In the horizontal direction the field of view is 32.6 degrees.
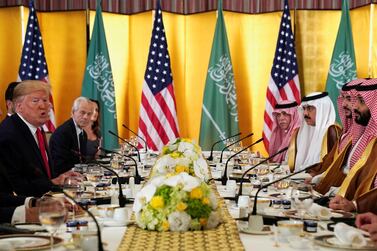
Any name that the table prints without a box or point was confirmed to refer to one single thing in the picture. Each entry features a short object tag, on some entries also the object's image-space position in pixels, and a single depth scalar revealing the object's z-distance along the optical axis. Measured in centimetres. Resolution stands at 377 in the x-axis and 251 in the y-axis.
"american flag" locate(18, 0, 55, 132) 912
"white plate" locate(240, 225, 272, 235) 265
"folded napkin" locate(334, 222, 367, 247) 238
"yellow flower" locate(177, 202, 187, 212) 251
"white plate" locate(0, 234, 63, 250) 235
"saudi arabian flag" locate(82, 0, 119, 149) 941
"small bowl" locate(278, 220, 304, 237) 245
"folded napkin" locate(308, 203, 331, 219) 304
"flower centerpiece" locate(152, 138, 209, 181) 371
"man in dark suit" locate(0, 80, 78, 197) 433
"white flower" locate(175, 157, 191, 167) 382
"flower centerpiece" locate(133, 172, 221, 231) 253
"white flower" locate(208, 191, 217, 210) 262
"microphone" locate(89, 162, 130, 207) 334
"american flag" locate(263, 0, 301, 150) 935
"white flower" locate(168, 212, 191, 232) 256
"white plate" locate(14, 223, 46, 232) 278
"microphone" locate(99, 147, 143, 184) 465
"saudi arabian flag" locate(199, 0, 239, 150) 956
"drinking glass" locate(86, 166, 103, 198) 452
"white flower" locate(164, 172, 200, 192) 255
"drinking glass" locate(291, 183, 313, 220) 294
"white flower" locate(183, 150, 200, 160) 414
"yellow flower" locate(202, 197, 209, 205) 256
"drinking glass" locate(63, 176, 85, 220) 324
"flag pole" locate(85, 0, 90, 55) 966
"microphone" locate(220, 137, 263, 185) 467
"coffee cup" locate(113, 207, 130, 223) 289
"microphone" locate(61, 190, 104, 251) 208
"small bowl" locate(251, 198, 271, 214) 315
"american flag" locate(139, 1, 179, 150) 947
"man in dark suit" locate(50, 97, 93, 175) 648
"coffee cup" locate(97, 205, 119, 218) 301
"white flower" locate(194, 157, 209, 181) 404
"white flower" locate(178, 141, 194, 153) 447
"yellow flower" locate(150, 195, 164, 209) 253
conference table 240
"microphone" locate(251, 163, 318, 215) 280
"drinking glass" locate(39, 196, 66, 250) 219
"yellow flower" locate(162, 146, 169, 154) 442
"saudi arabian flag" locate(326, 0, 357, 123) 928
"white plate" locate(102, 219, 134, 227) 283
